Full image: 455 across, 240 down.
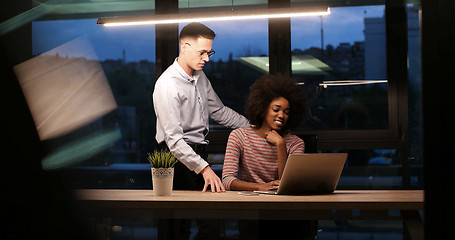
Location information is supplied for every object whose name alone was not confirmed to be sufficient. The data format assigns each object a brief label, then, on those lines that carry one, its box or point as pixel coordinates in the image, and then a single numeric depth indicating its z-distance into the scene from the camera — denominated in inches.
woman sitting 102.3
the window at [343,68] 142.6
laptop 76.4
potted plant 83.4
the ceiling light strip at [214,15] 118.0
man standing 114.6
